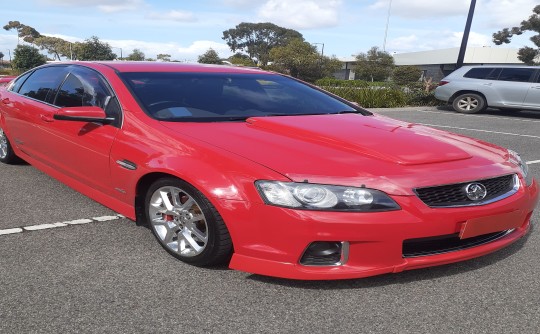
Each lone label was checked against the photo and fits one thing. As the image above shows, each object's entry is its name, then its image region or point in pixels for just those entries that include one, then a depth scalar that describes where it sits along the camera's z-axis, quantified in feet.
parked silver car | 38.27
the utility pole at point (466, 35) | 52.60
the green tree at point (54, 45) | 228.67
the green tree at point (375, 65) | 175.52
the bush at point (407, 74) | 129.17
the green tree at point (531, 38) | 128.06
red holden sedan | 7.53
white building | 170.81
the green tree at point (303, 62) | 154.40
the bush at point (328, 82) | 113.96
